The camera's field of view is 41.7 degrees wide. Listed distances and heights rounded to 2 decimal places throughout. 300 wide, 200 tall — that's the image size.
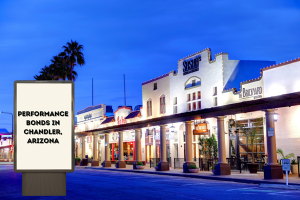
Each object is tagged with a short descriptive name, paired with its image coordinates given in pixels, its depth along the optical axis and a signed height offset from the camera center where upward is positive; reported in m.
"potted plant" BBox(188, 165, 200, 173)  27.92 -2.46
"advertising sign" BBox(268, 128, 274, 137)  21.00 +0.04
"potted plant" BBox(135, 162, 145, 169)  35.59 -2.70
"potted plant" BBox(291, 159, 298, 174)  24.00 -2.10
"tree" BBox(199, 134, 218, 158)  30.11 -1.01
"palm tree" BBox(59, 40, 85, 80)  43.62 +9.20
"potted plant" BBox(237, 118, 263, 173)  26.46 +0.15
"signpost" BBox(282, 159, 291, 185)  18.15 -1.46
